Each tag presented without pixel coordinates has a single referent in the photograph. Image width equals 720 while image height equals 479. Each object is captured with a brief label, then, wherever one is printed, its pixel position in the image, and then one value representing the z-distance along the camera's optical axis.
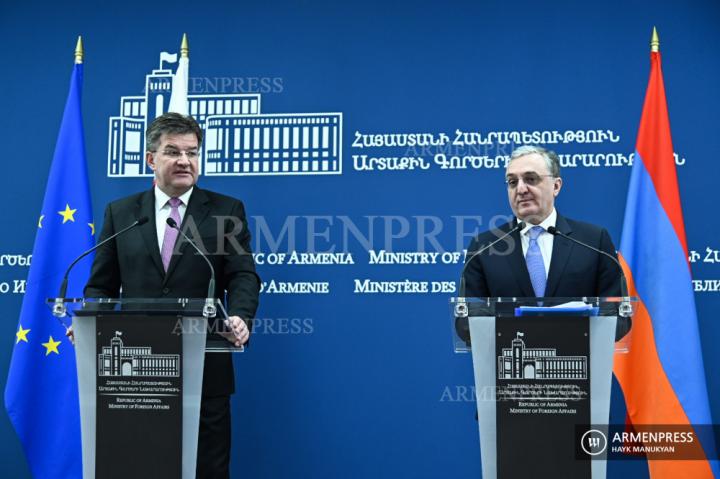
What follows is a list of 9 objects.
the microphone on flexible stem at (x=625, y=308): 2.37
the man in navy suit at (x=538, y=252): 2.96
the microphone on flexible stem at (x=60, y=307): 2.47
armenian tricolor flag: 3.61
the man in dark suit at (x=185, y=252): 3.07
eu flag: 3.91
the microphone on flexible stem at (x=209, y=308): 2.42
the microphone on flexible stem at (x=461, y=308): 2.40
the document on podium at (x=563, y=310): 2.32
